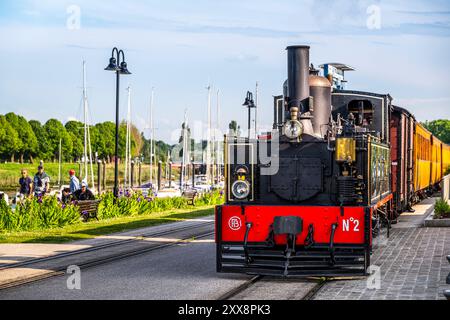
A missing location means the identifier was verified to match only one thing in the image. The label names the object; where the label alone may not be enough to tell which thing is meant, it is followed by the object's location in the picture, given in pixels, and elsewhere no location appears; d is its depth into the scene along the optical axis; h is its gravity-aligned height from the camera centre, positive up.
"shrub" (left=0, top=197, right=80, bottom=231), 20.67 -1.49
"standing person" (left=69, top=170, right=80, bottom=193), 26.08 -0.72
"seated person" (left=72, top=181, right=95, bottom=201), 25.23 -1.04
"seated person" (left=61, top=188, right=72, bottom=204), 25.00 -1.13
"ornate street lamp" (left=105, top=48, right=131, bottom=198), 27.66 +3.49
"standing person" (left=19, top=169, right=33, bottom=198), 25.36 -0.73
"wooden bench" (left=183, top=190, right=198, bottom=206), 36.88 -1.62
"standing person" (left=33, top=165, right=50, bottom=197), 25.41 -0.69
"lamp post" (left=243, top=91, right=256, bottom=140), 35.22 +2.87
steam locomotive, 11.88 -0.49
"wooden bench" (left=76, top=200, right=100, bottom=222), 23.79 -1.46
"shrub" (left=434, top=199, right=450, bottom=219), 21.84 -1.39
